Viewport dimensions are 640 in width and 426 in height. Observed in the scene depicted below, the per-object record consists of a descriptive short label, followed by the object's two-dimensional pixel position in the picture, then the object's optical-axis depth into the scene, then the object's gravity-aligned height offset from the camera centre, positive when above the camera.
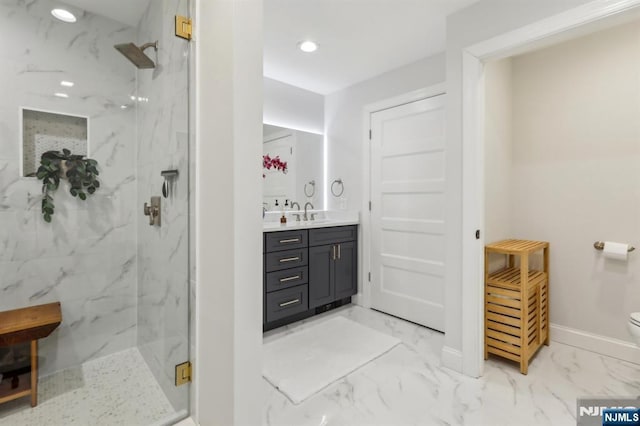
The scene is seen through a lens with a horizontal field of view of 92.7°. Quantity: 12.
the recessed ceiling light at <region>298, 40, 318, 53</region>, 2.55 +1.40
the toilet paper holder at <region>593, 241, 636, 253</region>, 2.33 -0.27
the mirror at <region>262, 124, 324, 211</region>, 3.33 +0.46
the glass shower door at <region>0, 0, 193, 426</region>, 1.57 +0.03
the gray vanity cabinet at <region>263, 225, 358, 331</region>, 2.65 -0.59
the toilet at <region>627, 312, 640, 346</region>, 1.75 -0.68
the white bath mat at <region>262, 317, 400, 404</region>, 1.97 -1.10
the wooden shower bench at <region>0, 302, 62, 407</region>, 1.57 -0.65
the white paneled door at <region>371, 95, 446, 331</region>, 2.82 -0.01
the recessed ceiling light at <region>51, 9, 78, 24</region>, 1.81 +1.17
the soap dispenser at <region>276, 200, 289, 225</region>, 3.08 -0.10
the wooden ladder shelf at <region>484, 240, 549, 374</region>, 2.06 -0.71
